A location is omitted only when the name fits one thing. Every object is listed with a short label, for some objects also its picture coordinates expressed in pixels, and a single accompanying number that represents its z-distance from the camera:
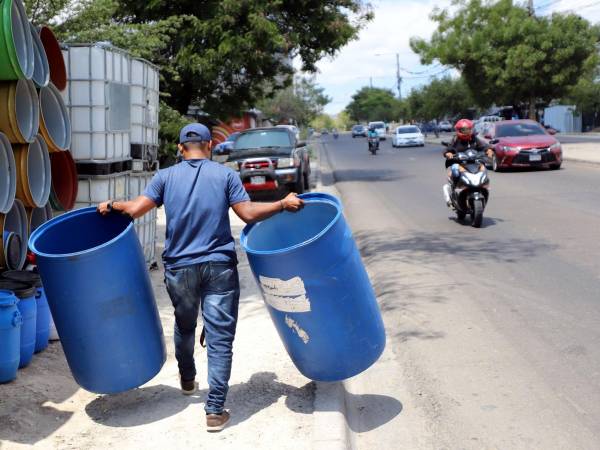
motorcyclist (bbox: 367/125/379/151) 40.58
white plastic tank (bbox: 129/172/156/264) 8.59
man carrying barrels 4.46
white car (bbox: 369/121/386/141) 68.75
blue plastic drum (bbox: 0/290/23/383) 4.84
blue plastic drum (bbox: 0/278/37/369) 5.25
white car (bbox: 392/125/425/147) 48.31
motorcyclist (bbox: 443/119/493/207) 11.99
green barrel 5.64
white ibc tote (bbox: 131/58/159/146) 8.65
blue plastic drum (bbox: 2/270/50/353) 5.48
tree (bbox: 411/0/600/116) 38.44
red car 22.28
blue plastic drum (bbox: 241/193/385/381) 4.22
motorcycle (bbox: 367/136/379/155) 40.66
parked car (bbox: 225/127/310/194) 17.42
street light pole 115.12
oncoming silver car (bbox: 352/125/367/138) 90.19
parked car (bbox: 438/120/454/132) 82.81
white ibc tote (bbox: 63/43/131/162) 7.71
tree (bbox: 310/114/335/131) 182.88
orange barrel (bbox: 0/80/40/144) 5.98
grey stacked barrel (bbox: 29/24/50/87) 6.45
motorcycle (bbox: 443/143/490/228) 11.85
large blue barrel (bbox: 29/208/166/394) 4.35
